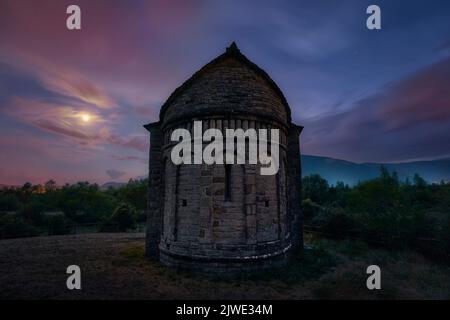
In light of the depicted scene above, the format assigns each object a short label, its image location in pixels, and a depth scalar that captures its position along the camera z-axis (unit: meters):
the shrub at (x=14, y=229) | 22.69
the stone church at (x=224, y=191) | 11.19
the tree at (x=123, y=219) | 28.81
